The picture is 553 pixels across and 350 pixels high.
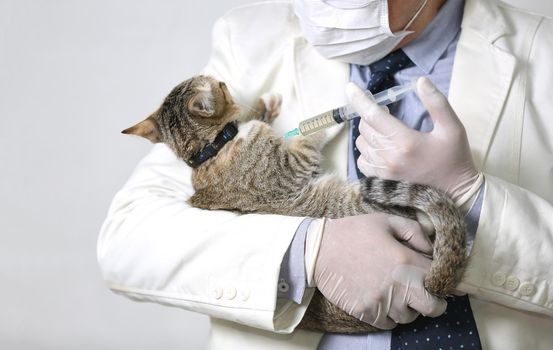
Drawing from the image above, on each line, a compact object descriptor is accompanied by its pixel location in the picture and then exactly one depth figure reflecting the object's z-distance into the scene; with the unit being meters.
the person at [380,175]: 1.36
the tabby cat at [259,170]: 1.45
